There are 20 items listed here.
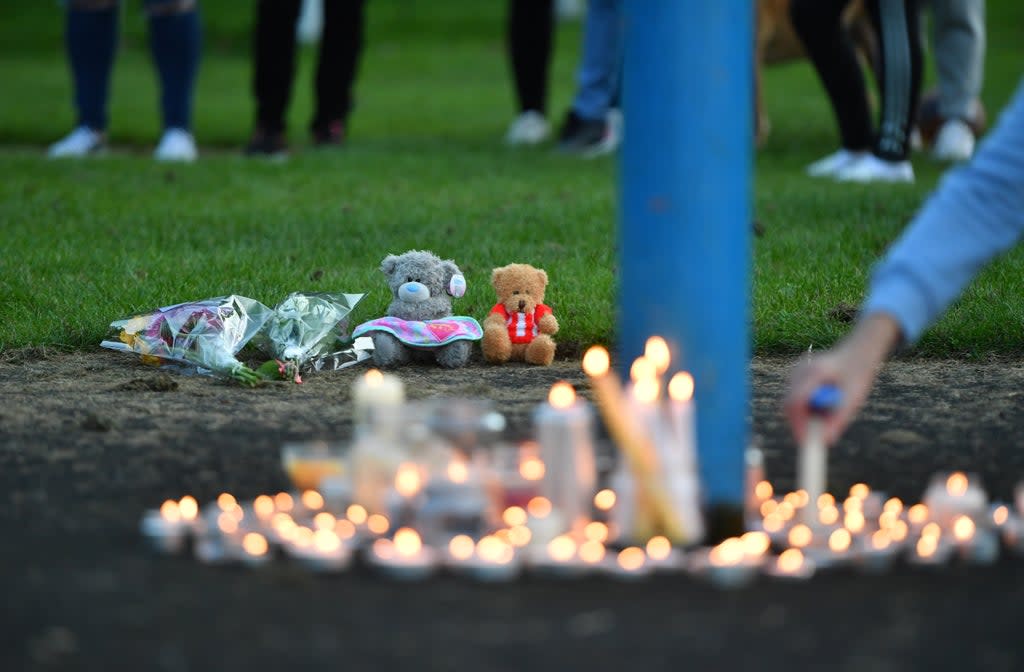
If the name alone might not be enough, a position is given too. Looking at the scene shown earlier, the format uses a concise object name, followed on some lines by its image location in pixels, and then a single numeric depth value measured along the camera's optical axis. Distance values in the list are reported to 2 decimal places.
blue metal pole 4.91
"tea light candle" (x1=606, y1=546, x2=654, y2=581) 4.62
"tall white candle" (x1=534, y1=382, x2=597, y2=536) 4.77
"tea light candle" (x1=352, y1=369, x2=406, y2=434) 5.01
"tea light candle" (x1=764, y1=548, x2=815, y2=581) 4.66
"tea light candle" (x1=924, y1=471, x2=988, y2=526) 4.96
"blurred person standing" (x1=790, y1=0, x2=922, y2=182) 14.37
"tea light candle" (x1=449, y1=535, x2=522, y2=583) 4.64
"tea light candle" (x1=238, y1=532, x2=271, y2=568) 4.86
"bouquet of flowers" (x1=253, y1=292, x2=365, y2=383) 7.94
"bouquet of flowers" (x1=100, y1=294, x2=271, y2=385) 7.95
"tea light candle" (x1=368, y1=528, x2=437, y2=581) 4.68
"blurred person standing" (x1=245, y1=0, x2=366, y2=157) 16.00
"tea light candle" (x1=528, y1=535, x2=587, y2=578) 4.64
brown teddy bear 8.28
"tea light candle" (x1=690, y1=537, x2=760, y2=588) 4.59
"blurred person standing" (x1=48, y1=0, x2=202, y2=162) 15.84
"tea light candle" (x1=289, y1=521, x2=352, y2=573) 4.76
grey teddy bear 8.20
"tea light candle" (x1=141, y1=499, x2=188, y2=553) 5.02
